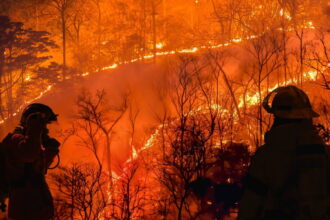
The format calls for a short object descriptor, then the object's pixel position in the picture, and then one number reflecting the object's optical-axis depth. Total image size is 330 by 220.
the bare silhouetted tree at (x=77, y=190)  27.70
